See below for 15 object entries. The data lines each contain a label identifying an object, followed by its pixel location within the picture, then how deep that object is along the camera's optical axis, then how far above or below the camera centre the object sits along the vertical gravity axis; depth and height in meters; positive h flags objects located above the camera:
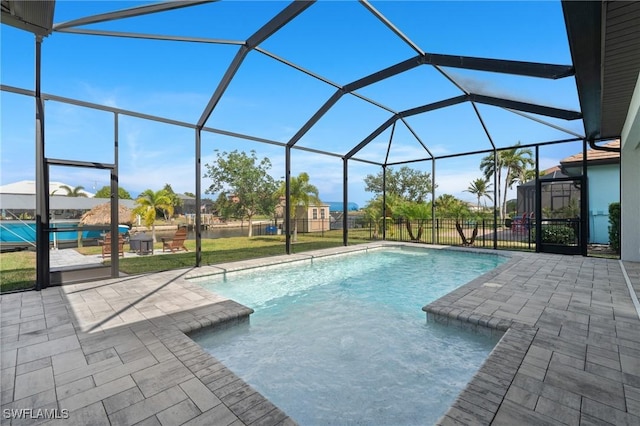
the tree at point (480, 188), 27.22 +2.30
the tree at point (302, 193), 13.93 +0.97
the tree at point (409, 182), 27.19 +2.83
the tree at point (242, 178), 18.50 +2.26
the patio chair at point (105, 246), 6.96 -0.76
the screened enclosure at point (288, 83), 4.21 +2.57
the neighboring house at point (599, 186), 9.05 +0.84
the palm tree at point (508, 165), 23.66 +3.98
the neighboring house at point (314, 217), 19.40 -0.38
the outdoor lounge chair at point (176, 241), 10.10 -0.94
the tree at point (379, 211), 12.84 +0.08
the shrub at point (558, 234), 7.95 -0.62
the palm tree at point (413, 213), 11.63 -0.02
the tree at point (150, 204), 14.09 +0.49
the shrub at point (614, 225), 8.10 -0.37
